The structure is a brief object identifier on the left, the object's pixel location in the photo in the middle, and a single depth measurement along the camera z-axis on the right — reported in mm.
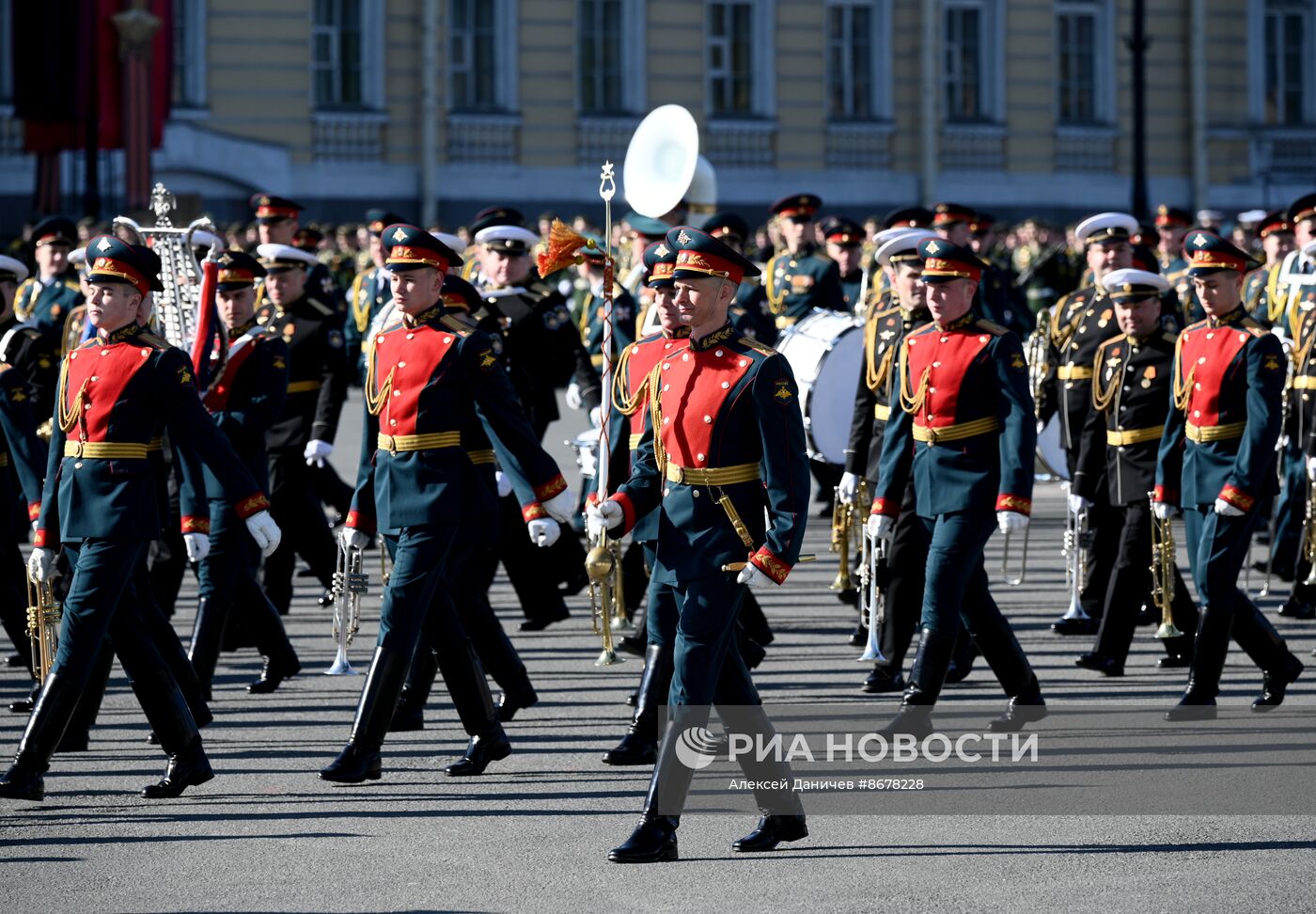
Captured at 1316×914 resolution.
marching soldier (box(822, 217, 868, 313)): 32312
